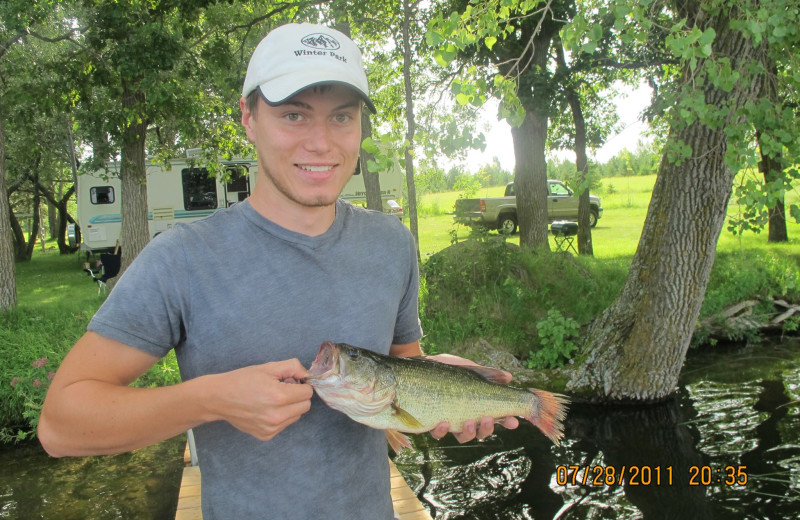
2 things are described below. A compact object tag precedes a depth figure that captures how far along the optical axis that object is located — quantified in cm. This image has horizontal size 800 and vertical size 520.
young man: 147
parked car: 2450
